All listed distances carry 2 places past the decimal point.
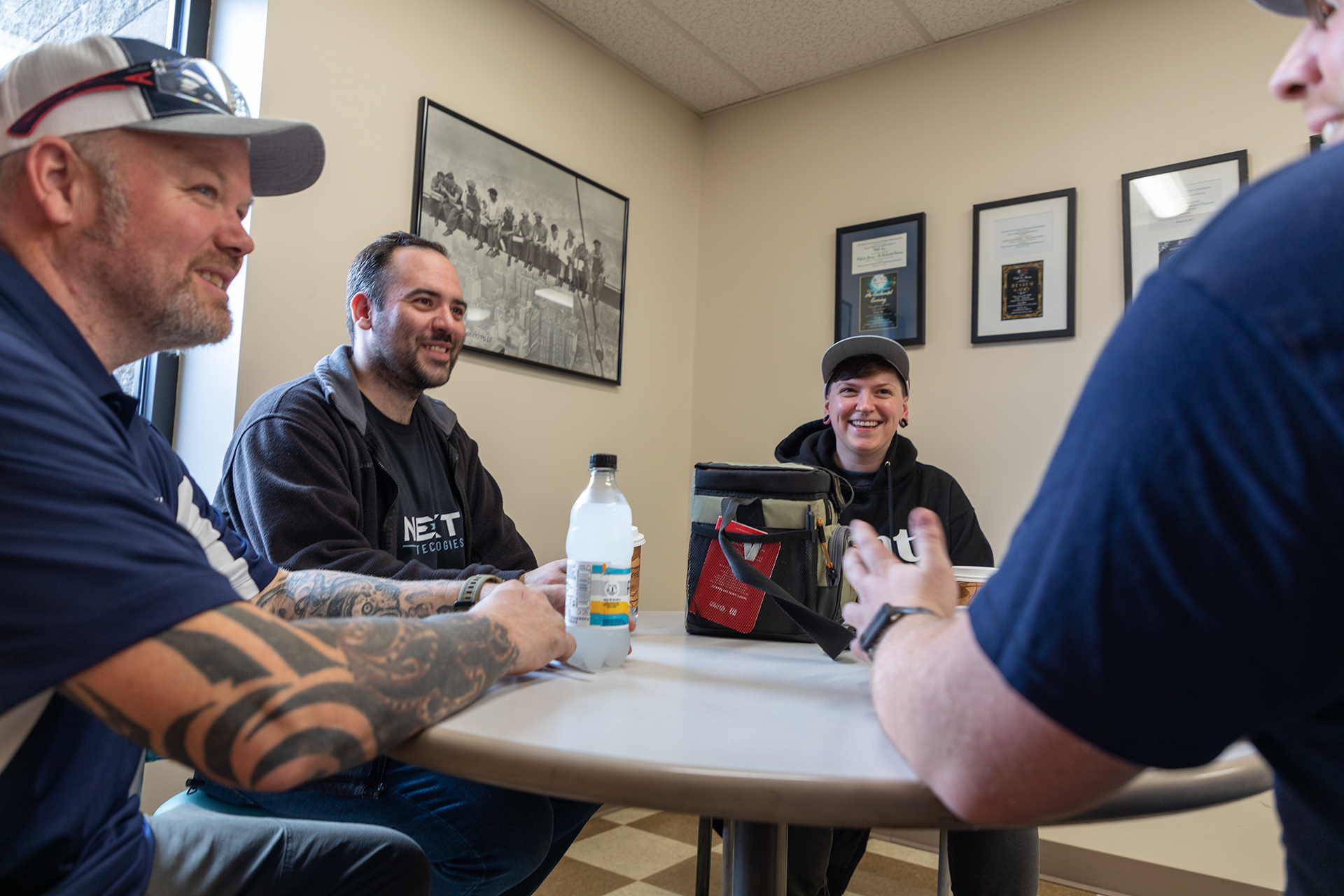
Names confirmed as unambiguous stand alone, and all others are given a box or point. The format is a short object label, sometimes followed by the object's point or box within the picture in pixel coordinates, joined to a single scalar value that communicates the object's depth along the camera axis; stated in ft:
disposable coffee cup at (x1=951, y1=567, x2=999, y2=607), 4.25
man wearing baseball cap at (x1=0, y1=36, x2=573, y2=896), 1.96
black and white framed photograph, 8.20
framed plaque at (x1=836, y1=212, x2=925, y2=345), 9.73
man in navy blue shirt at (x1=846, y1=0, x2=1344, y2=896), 1.35
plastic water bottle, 3.37
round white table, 1.99
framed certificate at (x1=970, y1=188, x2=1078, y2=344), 8.75
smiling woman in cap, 7.60
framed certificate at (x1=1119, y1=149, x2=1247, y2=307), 8.00
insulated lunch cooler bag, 4.59
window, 6.31
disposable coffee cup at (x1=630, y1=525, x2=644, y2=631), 3.99
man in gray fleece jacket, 4.29
